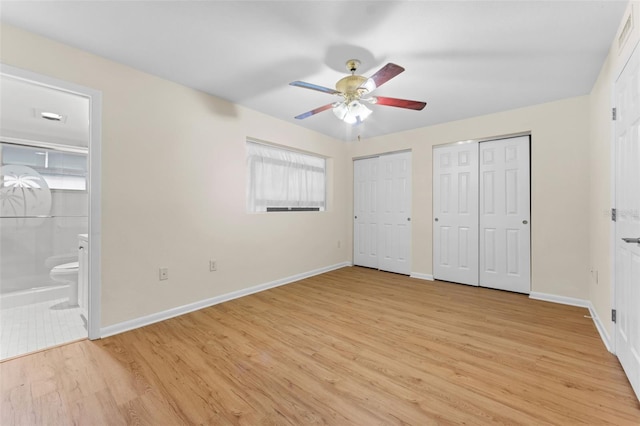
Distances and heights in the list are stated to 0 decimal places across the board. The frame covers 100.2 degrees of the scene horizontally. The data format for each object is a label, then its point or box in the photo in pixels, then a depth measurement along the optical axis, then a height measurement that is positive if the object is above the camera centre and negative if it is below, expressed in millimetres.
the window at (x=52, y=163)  3584 +695
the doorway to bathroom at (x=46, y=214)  2256 -39
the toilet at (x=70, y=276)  3146 -763
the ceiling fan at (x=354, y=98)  2135 +987
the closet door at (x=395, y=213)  4465 +11
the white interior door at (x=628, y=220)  1562 -31
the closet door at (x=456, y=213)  3848 +16
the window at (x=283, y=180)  3734 +521
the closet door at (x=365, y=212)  4891 +27
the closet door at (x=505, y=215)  3465 -7
